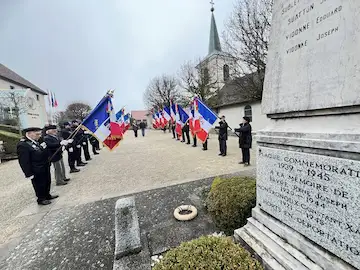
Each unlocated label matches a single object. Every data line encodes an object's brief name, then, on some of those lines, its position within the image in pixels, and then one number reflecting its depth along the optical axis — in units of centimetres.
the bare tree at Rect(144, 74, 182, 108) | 4162
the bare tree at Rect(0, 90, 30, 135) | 1810
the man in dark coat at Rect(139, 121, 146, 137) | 2391
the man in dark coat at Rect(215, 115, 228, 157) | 849
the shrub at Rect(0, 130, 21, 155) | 1275
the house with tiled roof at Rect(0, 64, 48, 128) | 1861
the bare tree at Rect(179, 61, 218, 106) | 2377
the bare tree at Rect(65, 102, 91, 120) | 5367
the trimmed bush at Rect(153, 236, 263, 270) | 161
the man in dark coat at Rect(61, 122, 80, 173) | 731
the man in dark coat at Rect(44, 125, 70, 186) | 587
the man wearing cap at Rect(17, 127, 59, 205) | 434
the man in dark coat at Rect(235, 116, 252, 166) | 670
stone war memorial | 150
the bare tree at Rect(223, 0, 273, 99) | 1184
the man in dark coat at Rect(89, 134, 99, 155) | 1215
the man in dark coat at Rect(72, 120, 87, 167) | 831
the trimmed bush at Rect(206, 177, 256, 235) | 267
